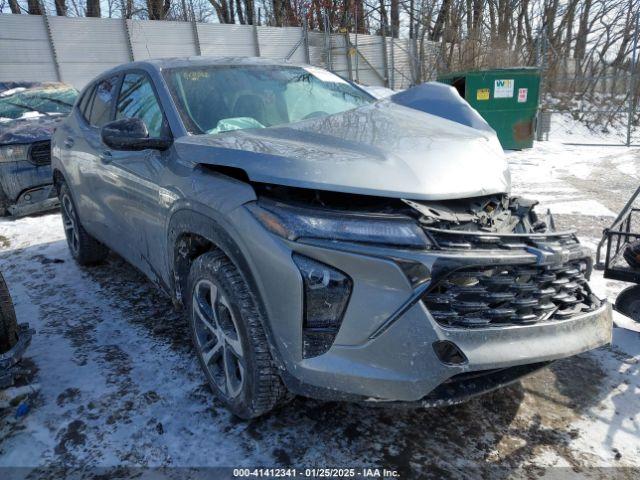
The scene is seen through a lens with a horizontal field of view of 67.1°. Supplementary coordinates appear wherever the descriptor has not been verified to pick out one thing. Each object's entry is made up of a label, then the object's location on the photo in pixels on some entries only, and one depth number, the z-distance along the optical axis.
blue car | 5.77
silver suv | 1.73
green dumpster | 10.09
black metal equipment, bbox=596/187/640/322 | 2.82
